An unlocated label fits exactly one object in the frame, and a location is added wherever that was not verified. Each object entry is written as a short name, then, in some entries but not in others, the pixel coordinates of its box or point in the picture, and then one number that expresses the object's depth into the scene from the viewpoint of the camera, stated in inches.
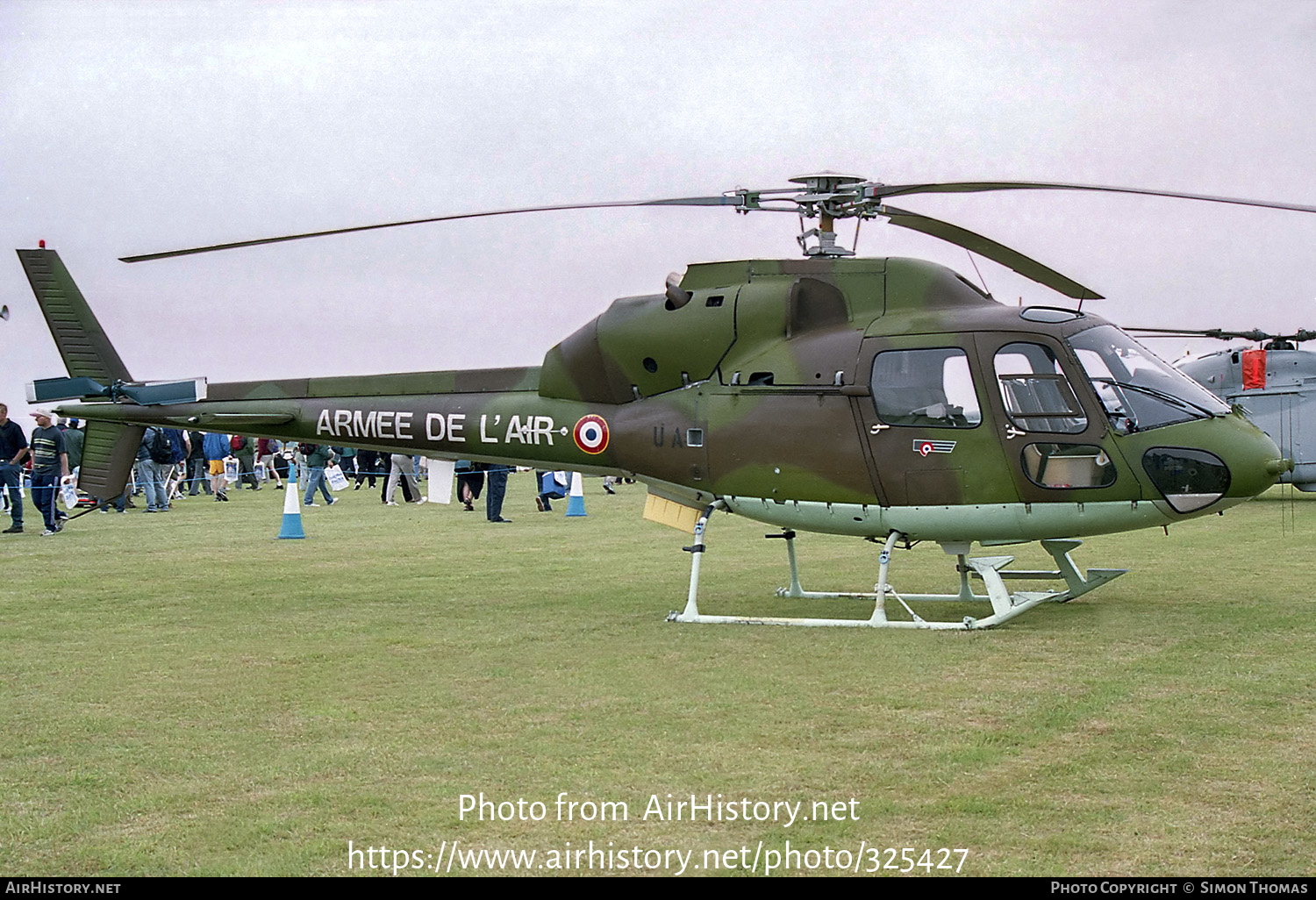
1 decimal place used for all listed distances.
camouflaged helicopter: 401.1
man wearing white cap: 826.8
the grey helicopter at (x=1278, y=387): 933.8
